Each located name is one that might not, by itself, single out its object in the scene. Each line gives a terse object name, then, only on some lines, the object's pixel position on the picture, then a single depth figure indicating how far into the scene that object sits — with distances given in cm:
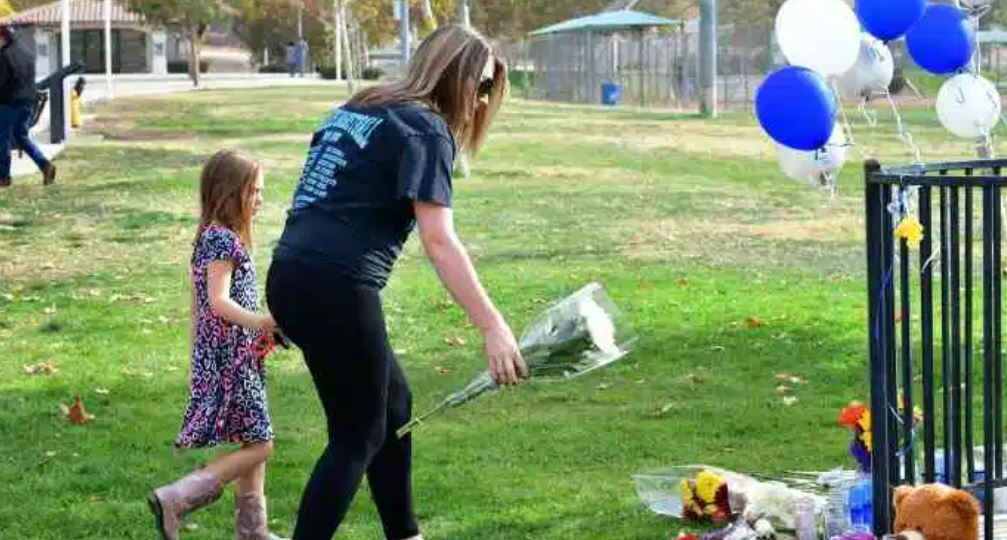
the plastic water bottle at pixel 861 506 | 537
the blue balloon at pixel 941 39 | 661
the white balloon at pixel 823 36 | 617
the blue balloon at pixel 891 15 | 638
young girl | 545
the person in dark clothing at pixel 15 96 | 1850
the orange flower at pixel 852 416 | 565
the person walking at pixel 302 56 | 8250
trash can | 4972
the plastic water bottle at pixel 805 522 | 536
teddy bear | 464
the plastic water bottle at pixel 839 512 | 539
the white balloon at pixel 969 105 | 725
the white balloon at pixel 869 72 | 686
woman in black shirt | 464
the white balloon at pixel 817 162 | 639
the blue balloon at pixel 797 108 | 588
